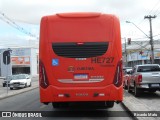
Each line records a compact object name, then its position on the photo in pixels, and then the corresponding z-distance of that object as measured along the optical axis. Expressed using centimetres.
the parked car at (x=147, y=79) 2038
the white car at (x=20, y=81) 3878
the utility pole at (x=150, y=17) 5725
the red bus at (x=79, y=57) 1202
